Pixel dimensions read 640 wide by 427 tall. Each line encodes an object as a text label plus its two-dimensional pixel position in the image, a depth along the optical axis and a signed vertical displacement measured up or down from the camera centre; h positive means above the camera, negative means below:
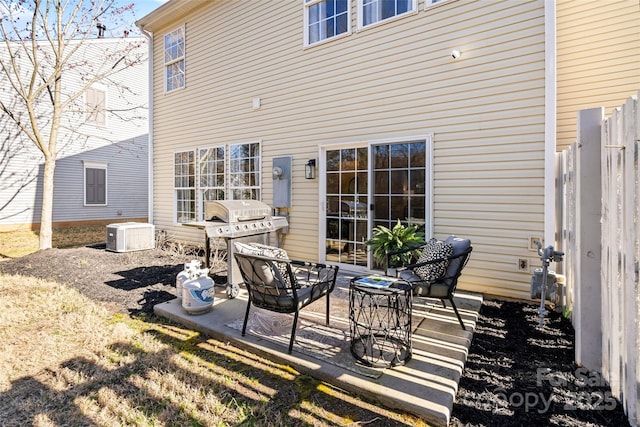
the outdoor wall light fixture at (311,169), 5.79 +0.65
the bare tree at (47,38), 7.74 +4.46
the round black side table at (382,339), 2.59 -1.21
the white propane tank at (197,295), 3.57 -1.00
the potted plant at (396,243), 4.12 -0.50
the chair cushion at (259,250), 3.38 -0.51
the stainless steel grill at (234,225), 4.14 -0.26
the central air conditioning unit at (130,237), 7.53 -0.74
